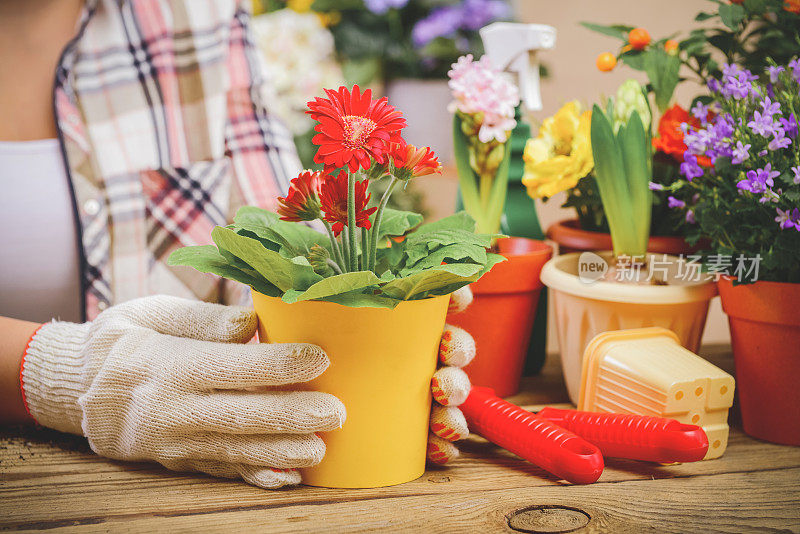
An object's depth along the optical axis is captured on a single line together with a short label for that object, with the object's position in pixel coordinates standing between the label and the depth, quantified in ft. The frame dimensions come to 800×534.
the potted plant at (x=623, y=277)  2.07
